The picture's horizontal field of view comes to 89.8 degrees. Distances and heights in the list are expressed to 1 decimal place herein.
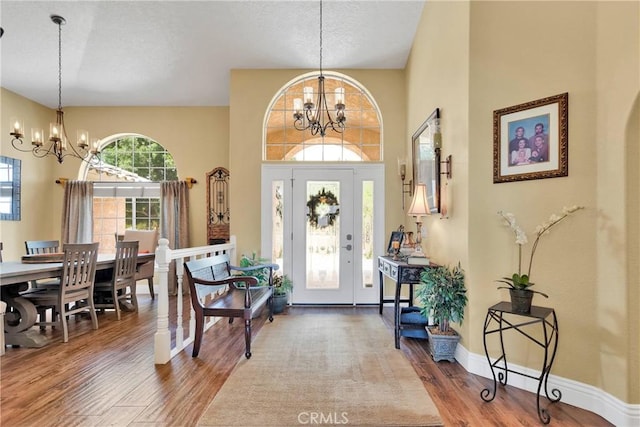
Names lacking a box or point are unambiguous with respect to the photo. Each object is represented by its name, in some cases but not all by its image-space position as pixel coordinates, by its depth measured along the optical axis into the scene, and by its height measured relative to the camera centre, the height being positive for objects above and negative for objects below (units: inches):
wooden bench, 114.7 -34.6
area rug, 80.4 -51.7
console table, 125.9 -39.6
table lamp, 133.0 +3.5
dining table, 125.6 -37.5
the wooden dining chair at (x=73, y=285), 137.0 -33.0
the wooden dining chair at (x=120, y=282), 168.4 -38.0
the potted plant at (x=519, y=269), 85.2 -16.4
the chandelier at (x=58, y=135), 144.8 +35.8
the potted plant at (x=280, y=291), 175.0 -43.8
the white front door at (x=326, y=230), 191.6 -10.2
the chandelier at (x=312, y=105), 119.6 +41.6
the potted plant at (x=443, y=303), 108.9 -30.6
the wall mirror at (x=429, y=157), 132.0 +26.3
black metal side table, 83.0 -35.7
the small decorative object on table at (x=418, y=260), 128.6 -18.9
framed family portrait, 91.5 +22.3
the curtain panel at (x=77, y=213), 228.4 -1.1
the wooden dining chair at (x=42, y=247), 177.5 -20.4
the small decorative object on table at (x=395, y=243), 151.8 -14.9
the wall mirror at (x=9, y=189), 205.6 +14.7
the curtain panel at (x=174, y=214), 230.4 -1.5
